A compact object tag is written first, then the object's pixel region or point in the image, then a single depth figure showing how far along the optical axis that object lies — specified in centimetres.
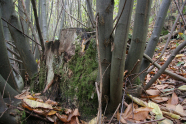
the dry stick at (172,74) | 177
